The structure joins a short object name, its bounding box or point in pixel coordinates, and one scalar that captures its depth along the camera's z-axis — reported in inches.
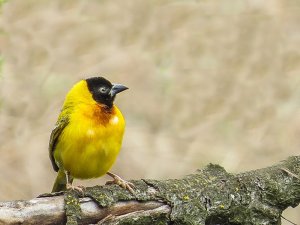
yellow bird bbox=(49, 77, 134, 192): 345.7
